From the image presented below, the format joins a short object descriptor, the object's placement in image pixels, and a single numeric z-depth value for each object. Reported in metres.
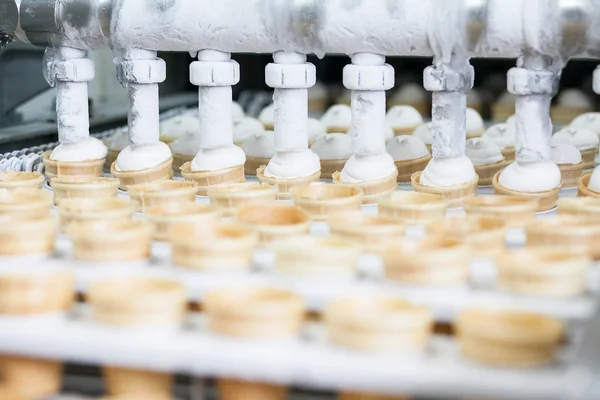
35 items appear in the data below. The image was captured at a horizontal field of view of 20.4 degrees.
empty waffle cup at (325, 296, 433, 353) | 0.84
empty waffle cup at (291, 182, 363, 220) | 1.04
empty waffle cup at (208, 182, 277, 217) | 1.05
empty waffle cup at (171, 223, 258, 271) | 0.93
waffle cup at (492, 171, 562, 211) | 1.07
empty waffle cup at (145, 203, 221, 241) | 0.99
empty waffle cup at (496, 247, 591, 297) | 0.88
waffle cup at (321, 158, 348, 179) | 1.24
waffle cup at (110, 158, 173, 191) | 1.17
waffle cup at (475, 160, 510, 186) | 1.20
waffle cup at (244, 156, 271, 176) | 1.26
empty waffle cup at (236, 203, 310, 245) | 1.00
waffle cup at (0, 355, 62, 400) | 0.91
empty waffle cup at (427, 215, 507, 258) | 0.95
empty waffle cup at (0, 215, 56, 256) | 0.97
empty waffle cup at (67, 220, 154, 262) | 0.95
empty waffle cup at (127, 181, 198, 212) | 1.07
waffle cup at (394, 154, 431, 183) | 1.22
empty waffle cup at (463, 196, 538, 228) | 1.00
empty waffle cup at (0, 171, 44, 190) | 1.11
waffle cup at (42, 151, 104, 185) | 1.20
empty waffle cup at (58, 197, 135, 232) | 1.00
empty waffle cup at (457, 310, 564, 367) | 0.83
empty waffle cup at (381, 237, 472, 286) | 0.90
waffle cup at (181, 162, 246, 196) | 1.15
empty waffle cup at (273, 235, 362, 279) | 0.92
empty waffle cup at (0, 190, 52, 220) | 1.02
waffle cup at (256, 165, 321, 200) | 1.13
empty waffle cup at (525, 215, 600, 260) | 0.94
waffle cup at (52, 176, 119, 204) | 1.10
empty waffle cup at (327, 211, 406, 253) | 0.96
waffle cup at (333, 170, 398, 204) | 1.11
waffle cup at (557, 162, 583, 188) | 1.19
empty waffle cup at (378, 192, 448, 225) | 1.01
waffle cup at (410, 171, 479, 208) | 1.09
